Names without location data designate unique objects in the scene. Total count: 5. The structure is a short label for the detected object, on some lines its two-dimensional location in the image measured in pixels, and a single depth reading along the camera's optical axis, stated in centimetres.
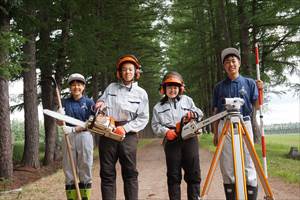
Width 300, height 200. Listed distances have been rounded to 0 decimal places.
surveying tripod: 389
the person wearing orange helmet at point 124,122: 487
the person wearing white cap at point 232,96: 481
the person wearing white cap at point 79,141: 530
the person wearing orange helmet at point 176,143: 502
